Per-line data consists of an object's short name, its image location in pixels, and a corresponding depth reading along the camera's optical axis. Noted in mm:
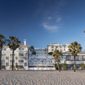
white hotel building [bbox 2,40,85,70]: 41875
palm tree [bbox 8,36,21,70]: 30453
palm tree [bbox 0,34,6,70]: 31778
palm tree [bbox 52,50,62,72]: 27278
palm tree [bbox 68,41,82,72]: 27312
